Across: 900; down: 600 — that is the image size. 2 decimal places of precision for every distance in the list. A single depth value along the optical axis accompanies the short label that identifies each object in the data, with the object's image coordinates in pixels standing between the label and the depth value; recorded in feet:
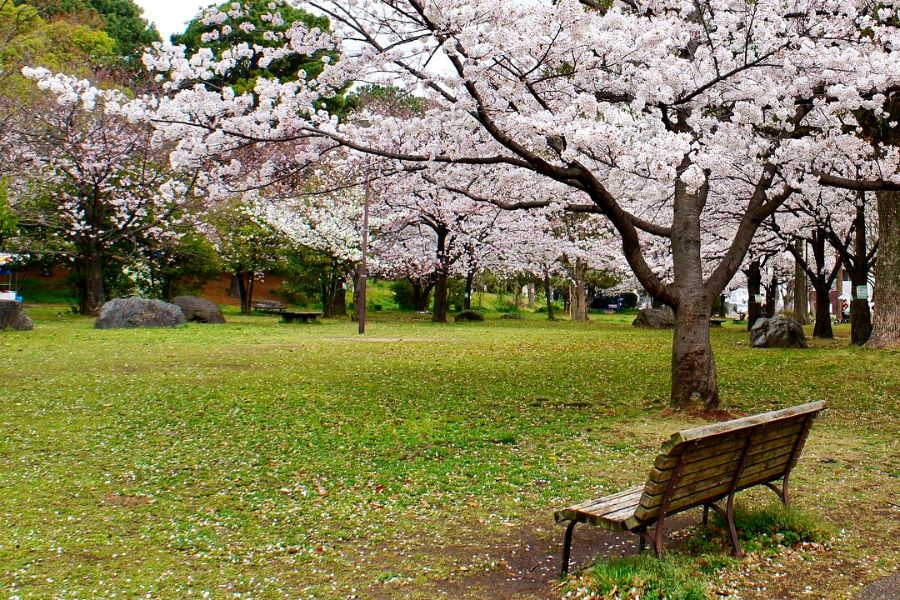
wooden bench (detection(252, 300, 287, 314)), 121.70
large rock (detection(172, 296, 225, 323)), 96.73
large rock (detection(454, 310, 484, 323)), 120.29
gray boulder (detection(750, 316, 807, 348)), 71.56
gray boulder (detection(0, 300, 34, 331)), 73.46
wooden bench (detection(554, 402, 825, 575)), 14.21
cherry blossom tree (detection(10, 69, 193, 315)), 93.15
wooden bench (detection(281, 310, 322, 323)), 101.89
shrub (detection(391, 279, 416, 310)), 159.02
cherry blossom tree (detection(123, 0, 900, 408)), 29.50
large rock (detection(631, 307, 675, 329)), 118.93
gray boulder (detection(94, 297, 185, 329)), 81.30
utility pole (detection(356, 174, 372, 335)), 85.25
